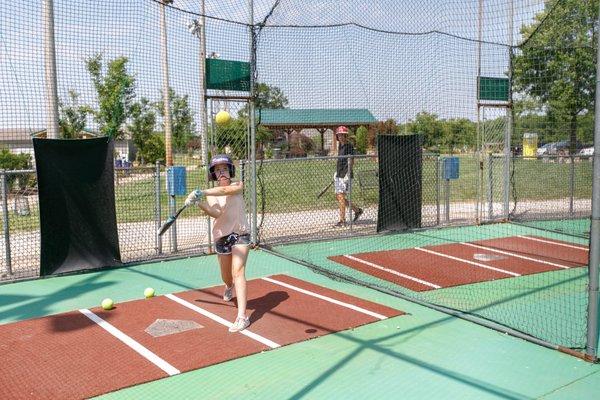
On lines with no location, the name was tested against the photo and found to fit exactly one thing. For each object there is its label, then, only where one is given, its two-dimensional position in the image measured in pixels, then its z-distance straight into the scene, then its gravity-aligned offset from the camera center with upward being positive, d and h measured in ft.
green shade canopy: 31.22 +2.25
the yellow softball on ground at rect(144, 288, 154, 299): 20.95 -5.31
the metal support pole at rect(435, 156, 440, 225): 36.14 -2.14
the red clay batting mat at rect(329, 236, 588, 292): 23.75 -5.41
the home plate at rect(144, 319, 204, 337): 16.98 -5.52
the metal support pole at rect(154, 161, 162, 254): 27.13 -2.45
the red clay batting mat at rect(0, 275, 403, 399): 13.71 -5.56
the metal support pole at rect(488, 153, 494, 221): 37.35 -2.45
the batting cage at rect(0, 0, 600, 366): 23.43 -0.86
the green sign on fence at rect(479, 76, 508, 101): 35.17 +4.17
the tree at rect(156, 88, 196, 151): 36.40 +2.50
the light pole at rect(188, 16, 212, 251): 27.71 +5.19
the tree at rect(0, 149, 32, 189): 48.26 -0.35
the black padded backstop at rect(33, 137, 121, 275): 24.21 -2.22
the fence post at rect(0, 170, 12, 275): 23.59 -2.51
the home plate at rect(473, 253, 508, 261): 27.27 -5.39
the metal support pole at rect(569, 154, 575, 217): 38.53 -2.49
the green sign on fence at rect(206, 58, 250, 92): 28.04 +4.22
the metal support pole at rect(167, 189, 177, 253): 27.81 -3.87
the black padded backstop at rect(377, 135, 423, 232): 33.45 -1.77
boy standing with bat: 34.21 -1.14
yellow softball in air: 27.14 +1.89
